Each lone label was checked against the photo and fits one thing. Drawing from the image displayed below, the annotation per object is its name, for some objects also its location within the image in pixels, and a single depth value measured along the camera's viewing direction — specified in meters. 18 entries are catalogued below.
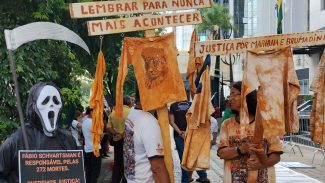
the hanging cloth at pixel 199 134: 4.95
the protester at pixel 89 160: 9.21
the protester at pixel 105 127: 9.26
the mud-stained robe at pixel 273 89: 4.53
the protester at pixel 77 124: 11.37
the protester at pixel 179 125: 10.10
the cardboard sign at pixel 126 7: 4.89
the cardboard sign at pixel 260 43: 4.87
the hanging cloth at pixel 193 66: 5.91
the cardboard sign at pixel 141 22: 4.94
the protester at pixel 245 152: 4.36
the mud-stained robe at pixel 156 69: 5.06
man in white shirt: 4.32
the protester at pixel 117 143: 8.37
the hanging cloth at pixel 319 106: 4.90
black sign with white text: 3.58
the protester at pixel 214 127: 11.06
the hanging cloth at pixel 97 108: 5.17
